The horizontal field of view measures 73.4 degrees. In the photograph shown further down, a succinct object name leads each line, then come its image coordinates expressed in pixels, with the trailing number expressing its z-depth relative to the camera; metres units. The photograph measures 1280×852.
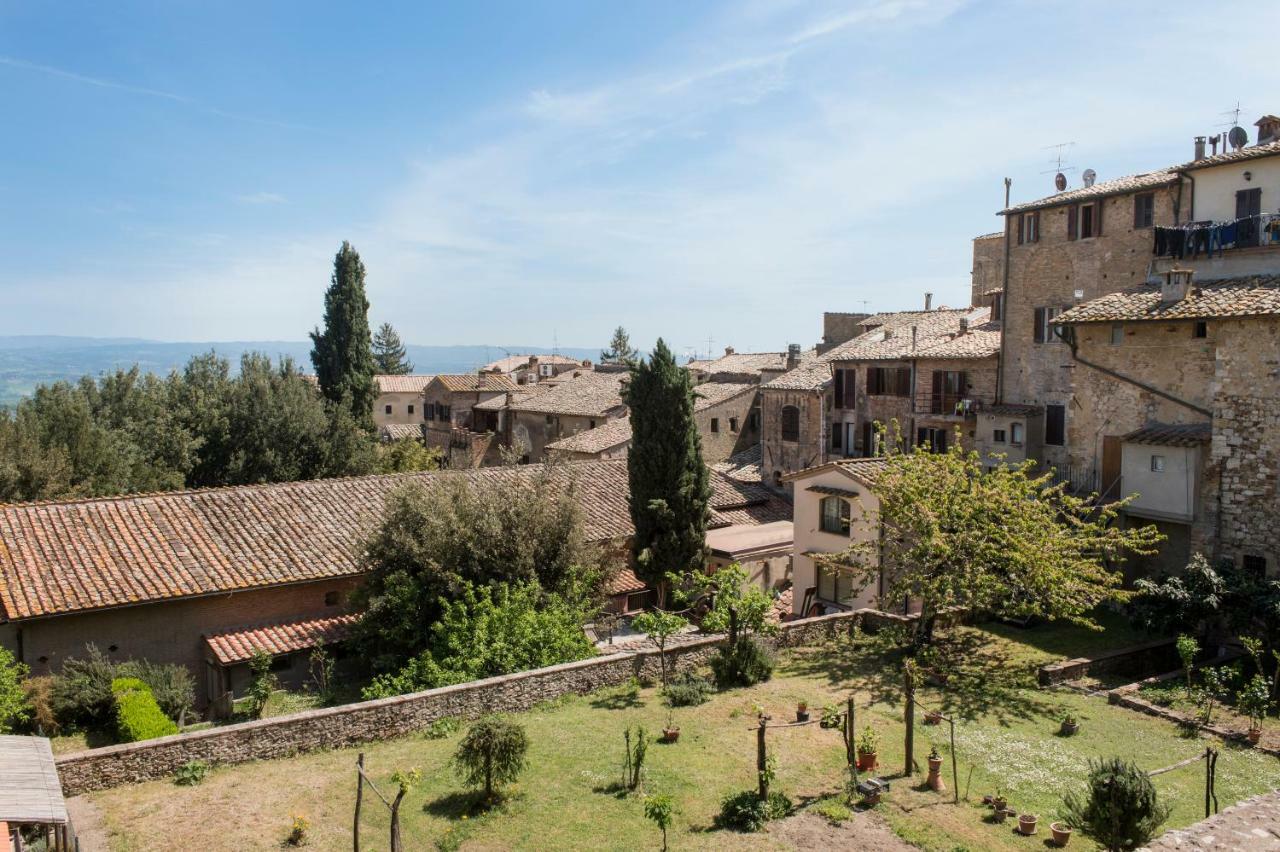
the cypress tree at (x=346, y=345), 56.16
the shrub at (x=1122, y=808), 10.95
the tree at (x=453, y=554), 21.81
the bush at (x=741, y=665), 20.44
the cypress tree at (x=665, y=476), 29.06
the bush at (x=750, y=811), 13.32
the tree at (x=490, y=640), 19.78
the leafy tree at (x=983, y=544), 19.81
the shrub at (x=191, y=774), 15.13
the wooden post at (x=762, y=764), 13.80
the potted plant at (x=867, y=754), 15.28
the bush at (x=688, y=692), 19.09
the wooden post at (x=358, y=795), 12.09
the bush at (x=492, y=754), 14.04
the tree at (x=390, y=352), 120.00
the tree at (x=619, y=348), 122.84
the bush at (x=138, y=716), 17.14
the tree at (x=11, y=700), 17.05
